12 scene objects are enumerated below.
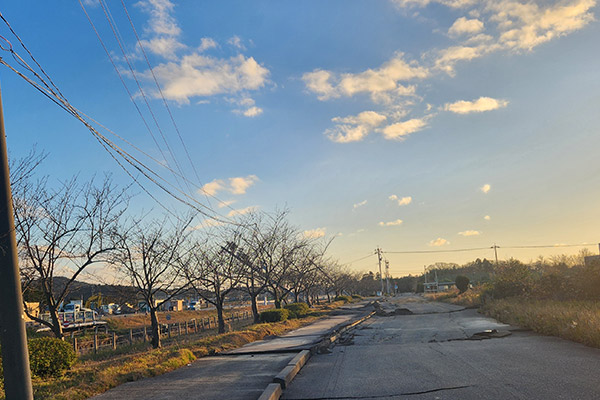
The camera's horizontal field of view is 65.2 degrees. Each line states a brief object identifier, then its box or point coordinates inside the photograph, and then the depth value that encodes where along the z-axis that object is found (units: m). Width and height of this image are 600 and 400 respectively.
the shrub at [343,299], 65.84
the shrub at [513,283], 28.25
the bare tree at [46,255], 13.73
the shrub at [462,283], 53.53
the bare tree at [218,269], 23.06
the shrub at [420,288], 113.77
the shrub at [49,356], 10.00
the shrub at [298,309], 31.62
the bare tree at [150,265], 18.06
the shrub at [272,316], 25.56
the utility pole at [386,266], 121.94
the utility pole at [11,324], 5.47
